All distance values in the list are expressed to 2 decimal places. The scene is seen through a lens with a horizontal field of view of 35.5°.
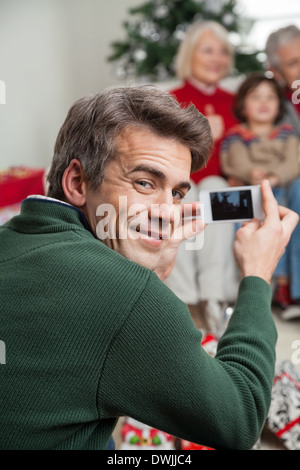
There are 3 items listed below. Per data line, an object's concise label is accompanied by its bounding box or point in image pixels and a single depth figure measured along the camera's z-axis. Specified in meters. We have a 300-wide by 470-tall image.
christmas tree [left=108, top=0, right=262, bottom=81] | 2.86
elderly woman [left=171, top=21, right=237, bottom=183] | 2.17
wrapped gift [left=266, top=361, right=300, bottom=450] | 1.06
